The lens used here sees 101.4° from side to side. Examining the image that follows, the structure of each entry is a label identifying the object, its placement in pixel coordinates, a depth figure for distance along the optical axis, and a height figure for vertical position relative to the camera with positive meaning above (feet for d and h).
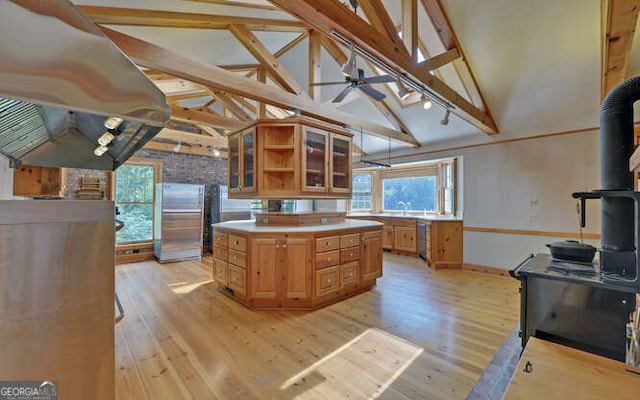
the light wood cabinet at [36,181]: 8.36 +0.67
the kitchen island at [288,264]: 10.02 -2.50
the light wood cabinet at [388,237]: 21.13 -2.86
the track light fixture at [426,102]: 11.18 +4.42
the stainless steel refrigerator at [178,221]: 17.40 -1.41
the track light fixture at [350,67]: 8.33 +4.36
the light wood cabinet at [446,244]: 16.21 -2.60
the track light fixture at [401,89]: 9.31 +4.17
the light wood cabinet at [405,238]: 19.84 -2.80
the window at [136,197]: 17.83 +0.27
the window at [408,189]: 20.06 +1.14
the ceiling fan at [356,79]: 8.42 +4.35
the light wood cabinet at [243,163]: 12.12 +1.88
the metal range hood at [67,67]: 2.93 +1.69
